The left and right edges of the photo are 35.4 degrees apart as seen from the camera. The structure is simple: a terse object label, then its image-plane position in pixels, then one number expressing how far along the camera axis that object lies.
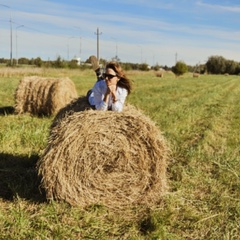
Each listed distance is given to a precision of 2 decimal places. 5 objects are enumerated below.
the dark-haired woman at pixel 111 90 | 5.77
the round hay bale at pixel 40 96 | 12.55
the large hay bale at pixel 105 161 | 5.03
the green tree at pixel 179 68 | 77.12
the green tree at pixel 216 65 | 129.50
